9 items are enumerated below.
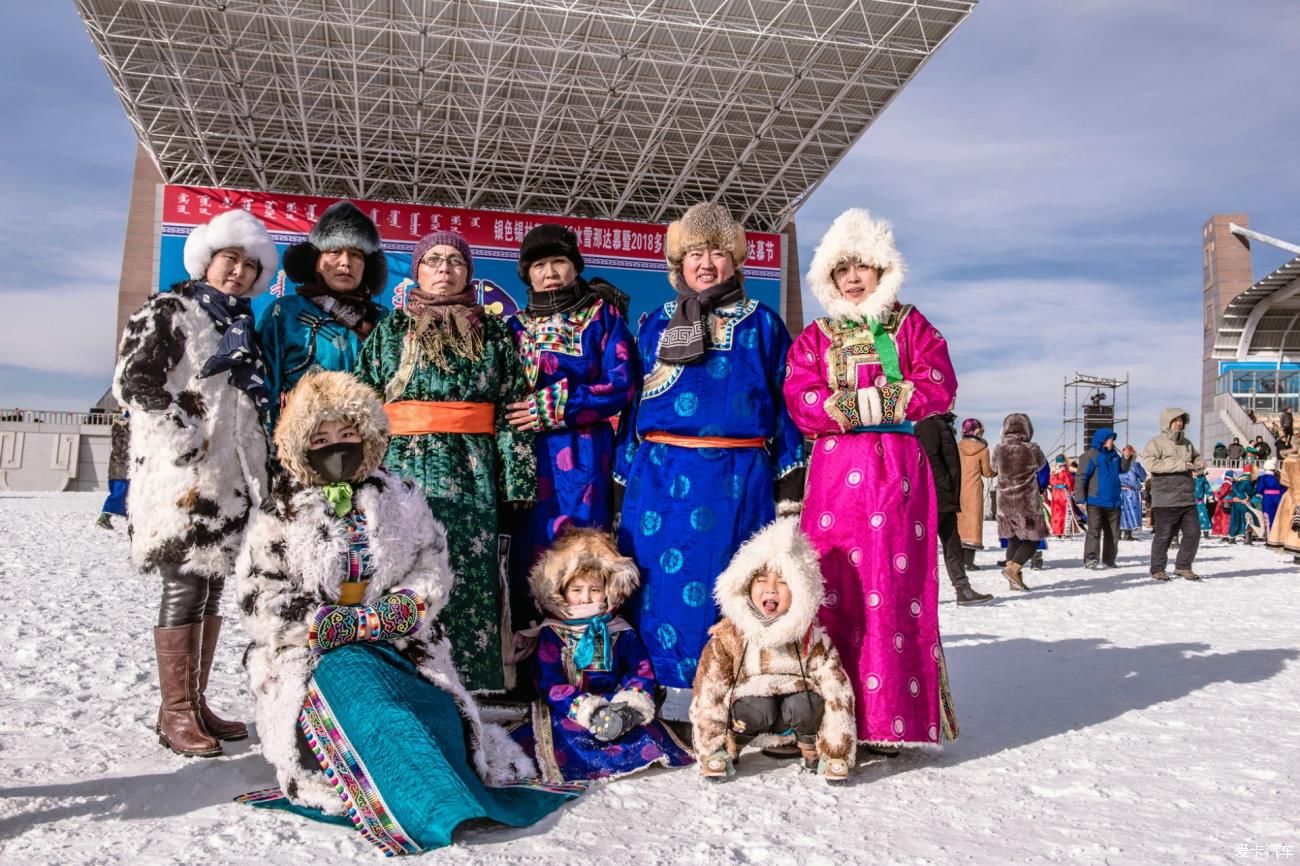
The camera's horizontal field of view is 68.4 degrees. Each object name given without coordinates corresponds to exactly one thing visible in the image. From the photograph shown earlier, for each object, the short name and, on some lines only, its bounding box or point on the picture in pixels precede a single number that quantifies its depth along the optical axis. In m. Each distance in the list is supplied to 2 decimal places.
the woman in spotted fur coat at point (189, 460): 2.43
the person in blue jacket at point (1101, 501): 8.52
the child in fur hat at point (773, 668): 2.39
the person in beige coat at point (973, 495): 8.01
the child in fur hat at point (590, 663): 2.49
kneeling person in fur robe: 2.00
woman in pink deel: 2.52
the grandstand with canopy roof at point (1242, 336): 25.33
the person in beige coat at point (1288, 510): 8.45
